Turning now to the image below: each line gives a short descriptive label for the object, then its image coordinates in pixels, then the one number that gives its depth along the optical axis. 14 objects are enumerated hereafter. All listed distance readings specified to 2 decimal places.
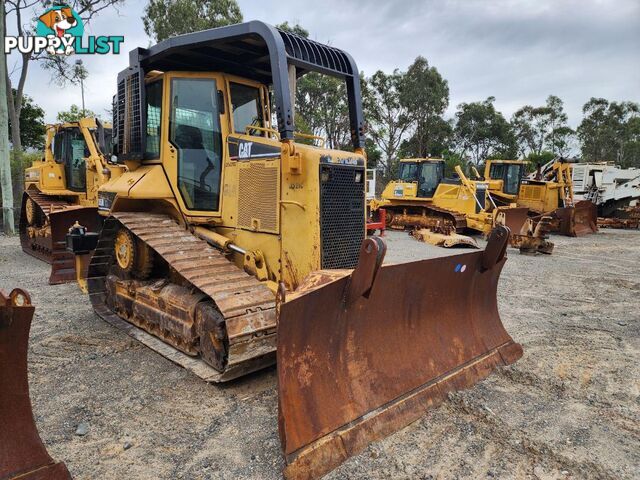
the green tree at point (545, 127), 41.75
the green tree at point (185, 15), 26.02
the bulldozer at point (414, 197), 15.75
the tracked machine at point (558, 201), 15.89
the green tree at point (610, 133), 41.91
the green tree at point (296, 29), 28.12
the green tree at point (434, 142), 33.94
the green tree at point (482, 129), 37.12
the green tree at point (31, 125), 25.59
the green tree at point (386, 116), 33.09
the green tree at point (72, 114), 28.81
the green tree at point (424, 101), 32.38
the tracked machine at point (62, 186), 8.74
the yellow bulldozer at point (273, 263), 2.82
